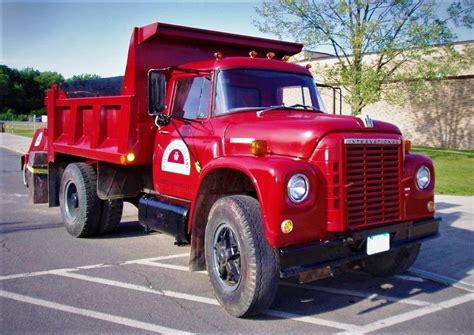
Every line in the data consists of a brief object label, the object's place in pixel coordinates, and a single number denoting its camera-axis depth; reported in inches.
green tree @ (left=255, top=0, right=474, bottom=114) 722.8
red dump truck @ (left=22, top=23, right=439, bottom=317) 166.4
